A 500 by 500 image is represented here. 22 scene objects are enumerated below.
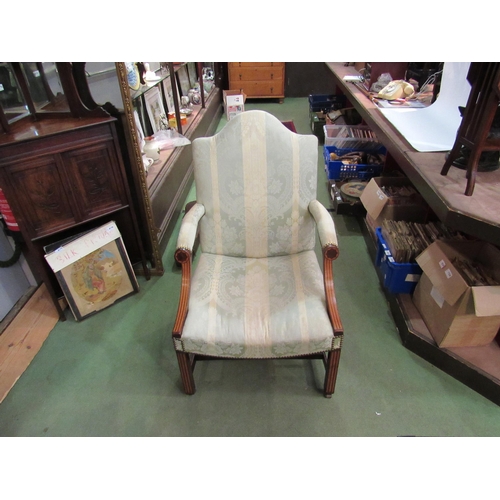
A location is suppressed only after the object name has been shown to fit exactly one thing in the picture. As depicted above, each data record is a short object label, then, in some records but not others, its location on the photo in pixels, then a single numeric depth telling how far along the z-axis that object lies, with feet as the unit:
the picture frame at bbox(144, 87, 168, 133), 8.50
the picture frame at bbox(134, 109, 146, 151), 7.55
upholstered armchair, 4.00
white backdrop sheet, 5.10
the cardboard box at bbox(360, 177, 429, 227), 6.52
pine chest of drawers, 17.17
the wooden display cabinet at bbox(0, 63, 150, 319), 4.65
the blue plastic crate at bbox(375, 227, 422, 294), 5.54
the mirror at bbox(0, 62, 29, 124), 5.01
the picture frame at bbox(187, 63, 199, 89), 13.68
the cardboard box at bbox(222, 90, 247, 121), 13.74
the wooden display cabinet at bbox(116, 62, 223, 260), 5.63
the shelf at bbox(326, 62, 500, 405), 3.41
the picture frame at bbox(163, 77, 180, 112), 9.76
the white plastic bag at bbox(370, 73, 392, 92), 8.37
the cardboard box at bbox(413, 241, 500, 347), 4.14
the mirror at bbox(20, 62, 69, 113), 5.45
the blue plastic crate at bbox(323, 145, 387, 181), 8.97
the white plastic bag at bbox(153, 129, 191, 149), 8.87
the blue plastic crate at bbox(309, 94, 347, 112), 13.66
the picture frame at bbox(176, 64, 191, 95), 12.01
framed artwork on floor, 5.40
